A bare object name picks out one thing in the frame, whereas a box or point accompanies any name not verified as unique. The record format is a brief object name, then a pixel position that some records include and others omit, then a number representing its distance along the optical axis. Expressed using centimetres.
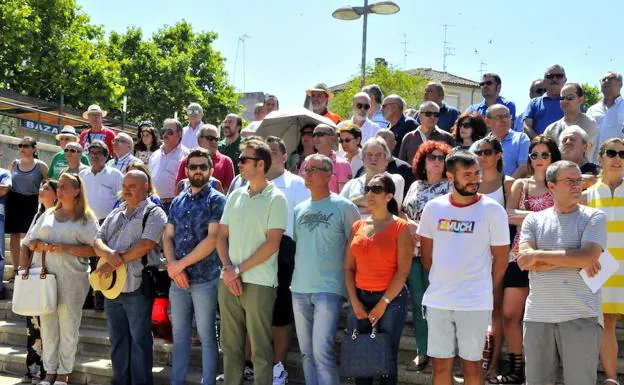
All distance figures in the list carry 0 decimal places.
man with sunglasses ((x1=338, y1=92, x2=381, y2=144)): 879
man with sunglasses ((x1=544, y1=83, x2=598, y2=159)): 715
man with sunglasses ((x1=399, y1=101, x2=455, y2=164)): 755
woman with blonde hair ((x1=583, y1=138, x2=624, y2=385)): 476
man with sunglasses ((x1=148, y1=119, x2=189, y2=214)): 828
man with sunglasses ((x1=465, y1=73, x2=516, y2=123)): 862
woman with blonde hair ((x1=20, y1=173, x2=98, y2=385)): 649
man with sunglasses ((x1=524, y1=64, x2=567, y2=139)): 817
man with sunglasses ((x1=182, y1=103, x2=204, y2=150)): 974
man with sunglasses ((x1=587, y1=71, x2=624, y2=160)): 779
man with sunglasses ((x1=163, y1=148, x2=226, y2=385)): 569
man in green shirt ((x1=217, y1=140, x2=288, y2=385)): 539
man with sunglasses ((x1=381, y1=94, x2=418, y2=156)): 827
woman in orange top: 491
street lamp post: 1408
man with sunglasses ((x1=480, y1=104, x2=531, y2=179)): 667
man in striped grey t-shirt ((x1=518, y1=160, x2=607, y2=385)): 423
